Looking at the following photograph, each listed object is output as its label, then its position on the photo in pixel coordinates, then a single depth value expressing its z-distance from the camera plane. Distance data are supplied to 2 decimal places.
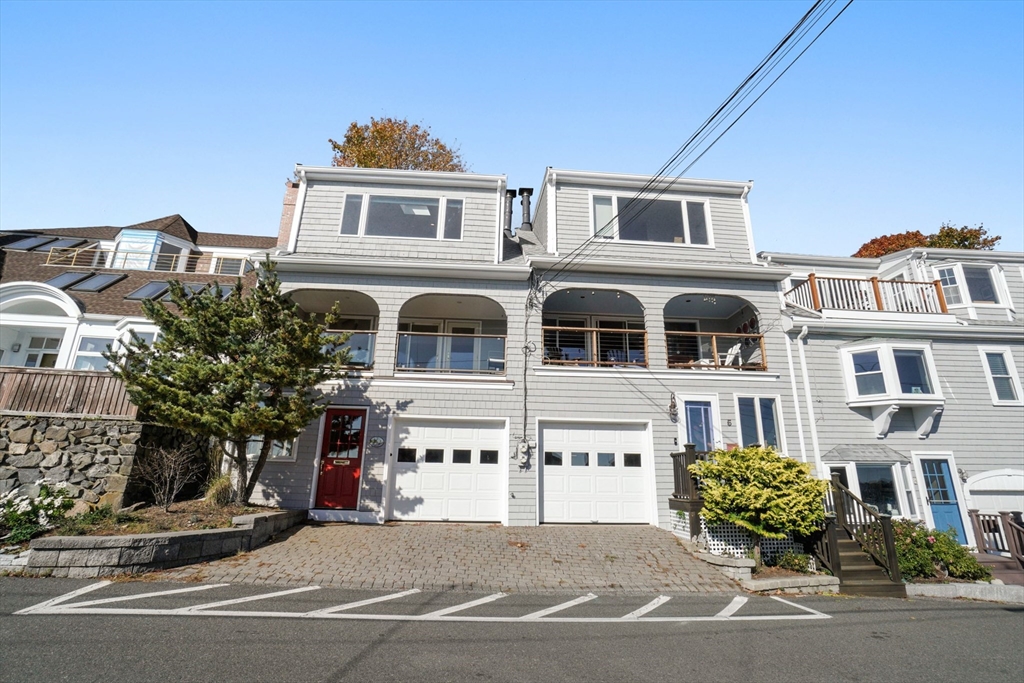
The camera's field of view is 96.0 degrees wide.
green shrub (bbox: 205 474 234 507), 9.20
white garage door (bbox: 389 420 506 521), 10.98
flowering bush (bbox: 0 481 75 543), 7.41
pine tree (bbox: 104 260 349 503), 8.41
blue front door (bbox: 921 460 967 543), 11.66
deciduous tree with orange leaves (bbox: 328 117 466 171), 23.08
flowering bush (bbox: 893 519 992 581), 8.91
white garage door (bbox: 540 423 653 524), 11.16
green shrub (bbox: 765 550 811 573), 8.56
